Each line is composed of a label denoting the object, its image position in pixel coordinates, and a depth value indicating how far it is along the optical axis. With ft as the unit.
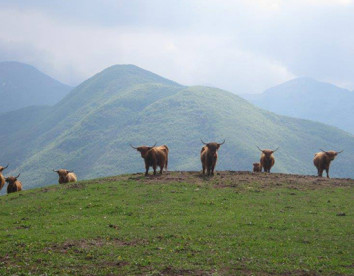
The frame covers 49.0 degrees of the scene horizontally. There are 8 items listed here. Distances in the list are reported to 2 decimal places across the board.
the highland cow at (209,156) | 94.32
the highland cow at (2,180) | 104.91
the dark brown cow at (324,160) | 109.81
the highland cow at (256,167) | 138.31
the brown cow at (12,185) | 106.11
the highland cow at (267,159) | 113.60
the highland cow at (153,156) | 96.27
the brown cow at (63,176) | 112.16
